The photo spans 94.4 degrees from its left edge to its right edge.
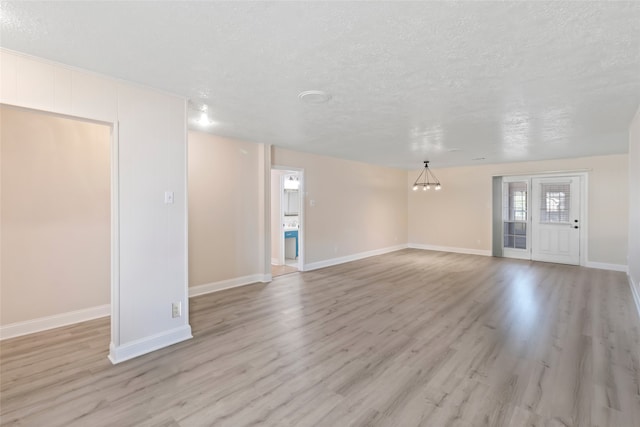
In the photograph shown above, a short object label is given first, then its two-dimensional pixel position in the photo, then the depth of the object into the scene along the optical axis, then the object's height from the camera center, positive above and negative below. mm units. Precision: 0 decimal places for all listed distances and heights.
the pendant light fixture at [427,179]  9020 +1009
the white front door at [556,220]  6922 -196
